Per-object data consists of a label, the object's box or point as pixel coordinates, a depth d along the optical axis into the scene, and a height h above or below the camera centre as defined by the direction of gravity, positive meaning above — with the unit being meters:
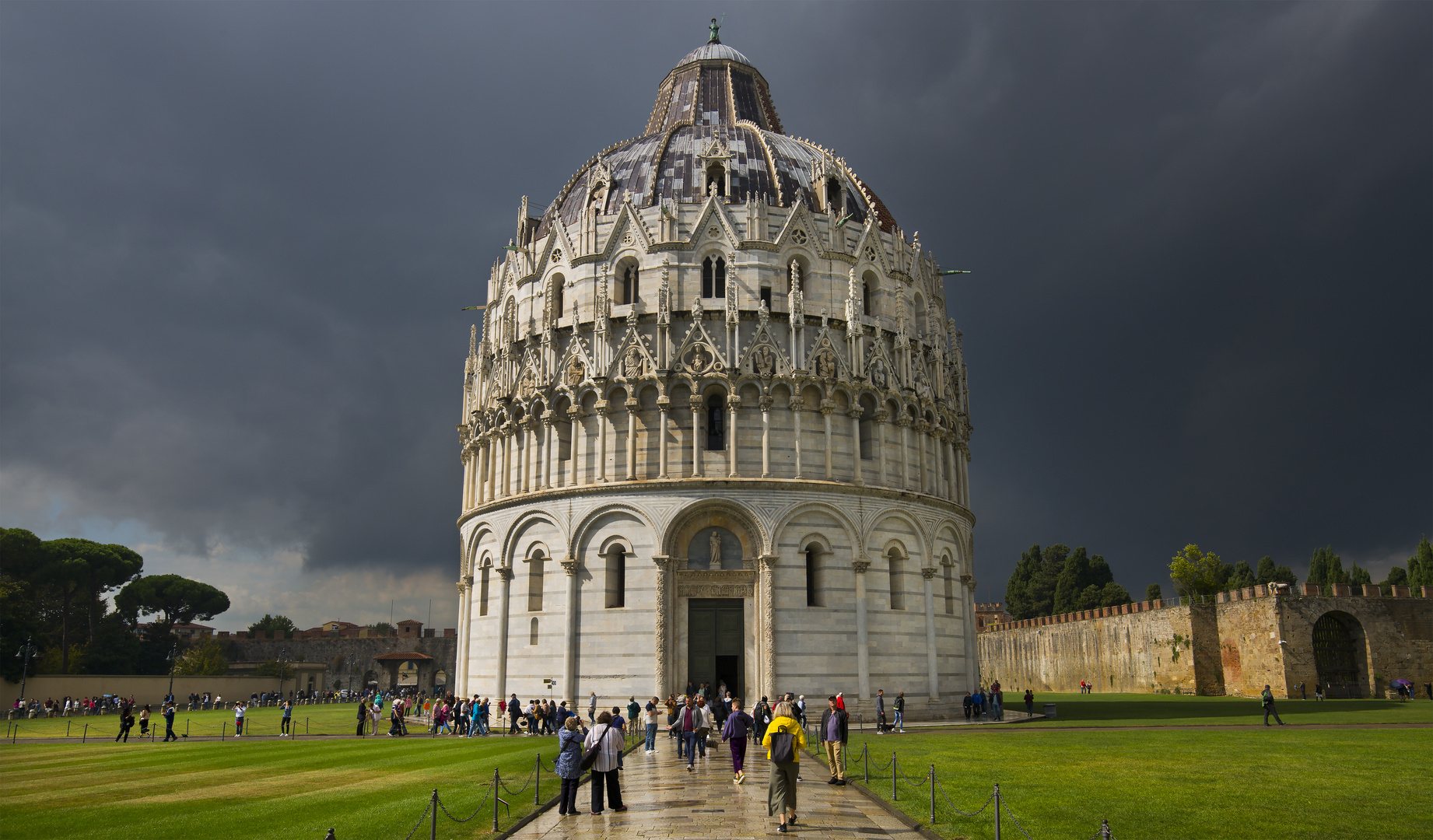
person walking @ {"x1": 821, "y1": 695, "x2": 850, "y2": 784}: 20.78 -2.30
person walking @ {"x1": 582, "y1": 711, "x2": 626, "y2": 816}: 17.12 -2.22
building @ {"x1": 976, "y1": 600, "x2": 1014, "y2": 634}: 109.88 +1.10
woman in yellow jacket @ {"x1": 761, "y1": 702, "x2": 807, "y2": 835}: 15.52 -2.39
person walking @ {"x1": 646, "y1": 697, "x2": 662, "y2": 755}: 27.50 -2.69
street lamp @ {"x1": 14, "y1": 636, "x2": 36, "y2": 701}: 63.25 -1.83
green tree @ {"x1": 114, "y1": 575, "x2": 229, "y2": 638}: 99.94 +2.86
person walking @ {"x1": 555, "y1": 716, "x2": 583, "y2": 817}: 16.88 -2.31
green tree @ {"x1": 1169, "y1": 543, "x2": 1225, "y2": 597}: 91.44 +4.88
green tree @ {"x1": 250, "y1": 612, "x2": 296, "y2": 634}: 141.12 +0.30
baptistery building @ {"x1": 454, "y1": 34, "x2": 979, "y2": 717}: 40.25 +7.22
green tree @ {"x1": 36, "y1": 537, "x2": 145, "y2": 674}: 85.94 +5.06
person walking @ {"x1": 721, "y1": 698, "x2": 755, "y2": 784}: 20.98 -2.33
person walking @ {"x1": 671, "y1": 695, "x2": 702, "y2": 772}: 24.17 -2.49
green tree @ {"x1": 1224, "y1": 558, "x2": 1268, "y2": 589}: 95.56 +4.38
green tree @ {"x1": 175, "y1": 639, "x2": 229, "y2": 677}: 90.54 -3.25
